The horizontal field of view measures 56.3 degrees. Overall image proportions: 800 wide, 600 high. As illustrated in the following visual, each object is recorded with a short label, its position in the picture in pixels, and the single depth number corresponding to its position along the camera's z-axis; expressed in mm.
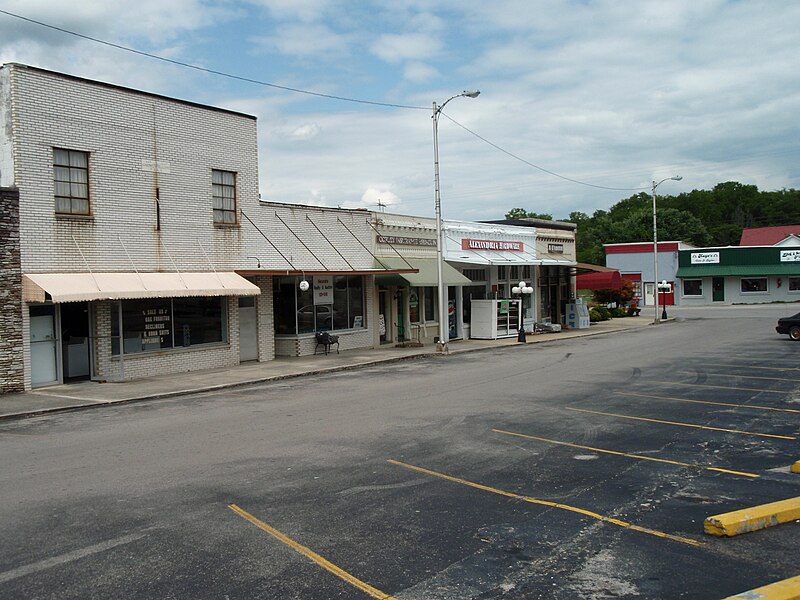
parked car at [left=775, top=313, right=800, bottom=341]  28422
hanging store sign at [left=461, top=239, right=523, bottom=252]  33188
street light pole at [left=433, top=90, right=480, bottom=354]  26438
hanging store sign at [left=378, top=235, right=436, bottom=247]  28891
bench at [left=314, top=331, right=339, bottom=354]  25375
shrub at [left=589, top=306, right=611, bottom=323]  46500
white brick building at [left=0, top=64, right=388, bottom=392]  17484
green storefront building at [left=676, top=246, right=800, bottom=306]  64875
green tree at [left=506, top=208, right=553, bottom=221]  116000
